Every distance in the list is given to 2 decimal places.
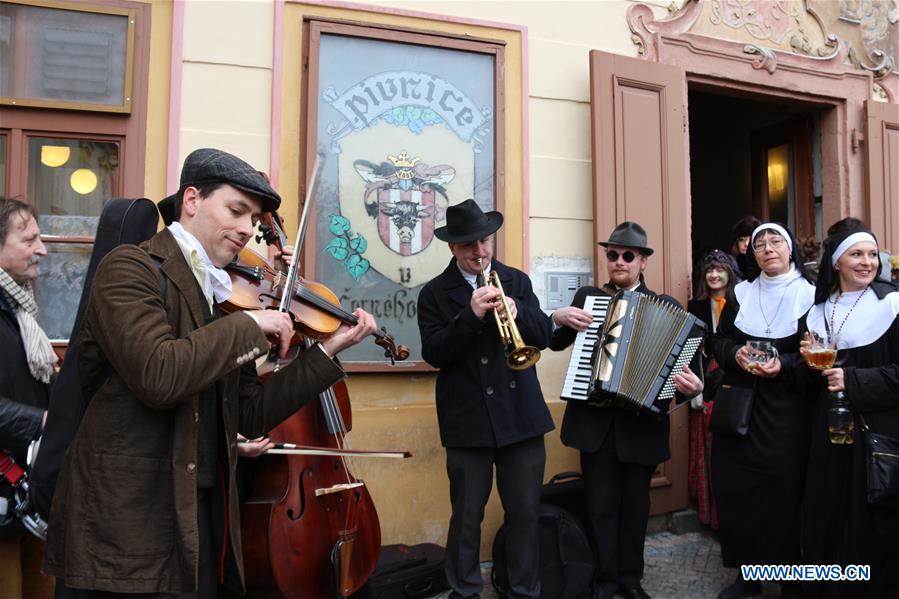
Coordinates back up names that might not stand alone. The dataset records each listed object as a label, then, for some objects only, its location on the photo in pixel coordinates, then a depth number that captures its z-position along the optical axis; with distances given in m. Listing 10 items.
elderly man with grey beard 2.49
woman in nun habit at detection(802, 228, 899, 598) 3.26
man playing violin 1.76
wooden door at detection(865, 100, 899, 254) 5.62
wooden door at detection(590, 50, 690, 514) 4.77
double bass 2.76
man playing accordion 3.72
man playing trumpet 3.41
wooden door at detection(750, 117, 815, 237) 6.11
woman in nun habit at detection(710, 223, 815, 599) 3.63
